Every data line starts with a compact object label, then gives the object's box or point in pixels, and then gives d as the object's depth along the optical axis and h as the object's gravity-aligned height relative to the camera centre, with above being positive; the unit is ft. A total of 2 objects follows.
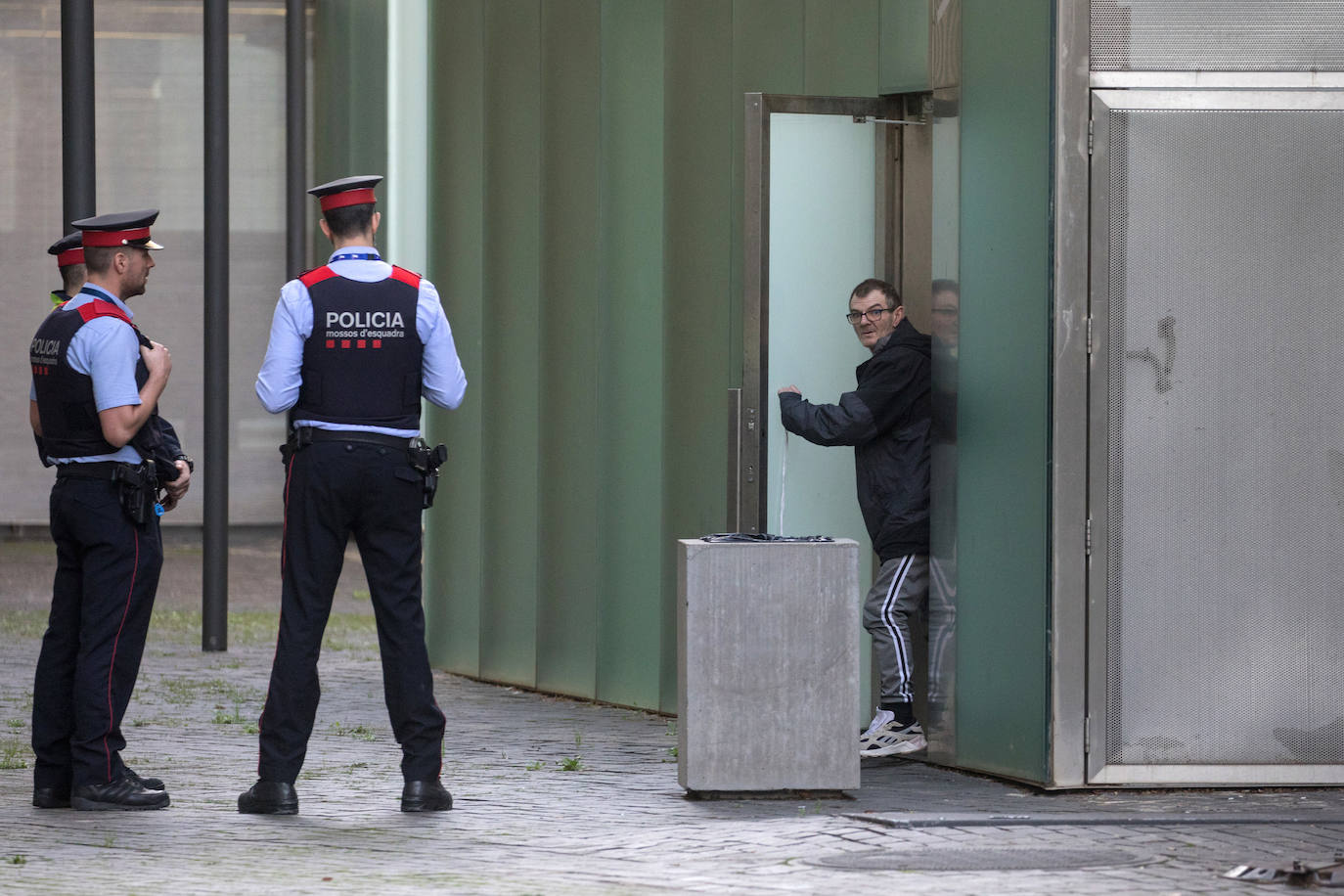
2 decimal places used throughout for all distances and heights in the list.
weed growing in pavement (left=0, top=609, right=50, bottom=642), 91.15 -6.06
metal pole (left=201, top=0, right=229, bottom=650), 84.33 +0.25
